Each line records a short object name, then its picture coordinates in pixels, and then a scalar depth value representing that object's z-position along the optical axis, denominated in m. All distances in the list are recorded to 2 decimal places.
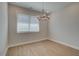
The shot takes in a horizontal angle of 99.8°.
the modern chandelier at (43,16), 2.29
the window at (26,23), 2.27
